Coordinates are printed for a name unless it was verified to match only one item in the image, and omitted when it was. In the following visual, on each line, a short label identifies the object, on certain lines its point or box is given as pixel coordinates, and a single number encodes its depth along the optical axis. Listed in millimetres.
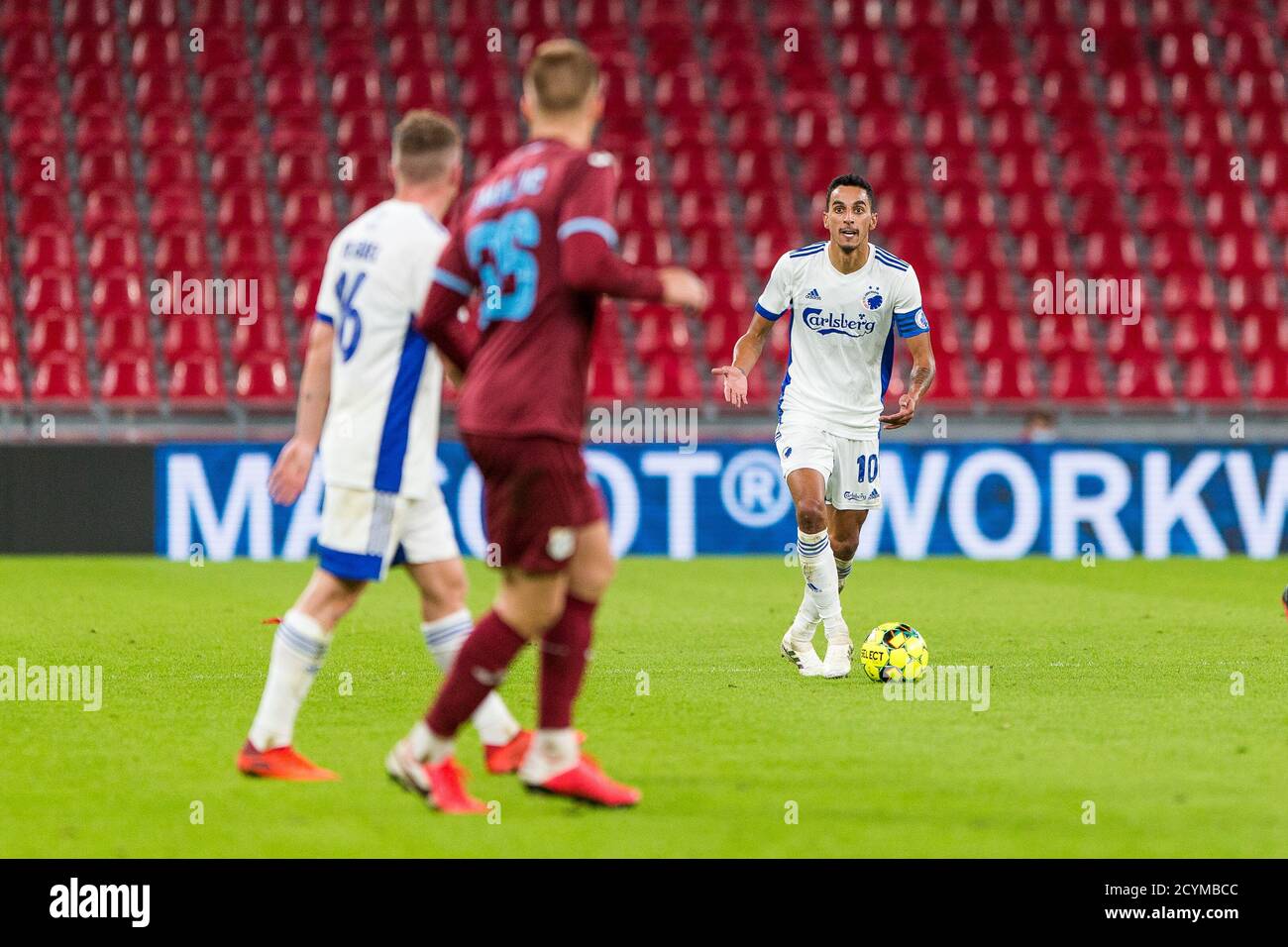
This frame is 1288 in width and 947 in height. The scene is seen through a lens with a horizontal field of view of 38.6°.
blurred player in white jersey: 5371
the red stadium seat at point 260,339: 16859
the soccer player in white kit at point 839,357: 8250
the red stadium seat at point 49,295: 17109
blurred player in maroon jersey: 4852
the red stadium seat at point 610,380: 16172
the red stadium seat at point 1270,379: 17047
